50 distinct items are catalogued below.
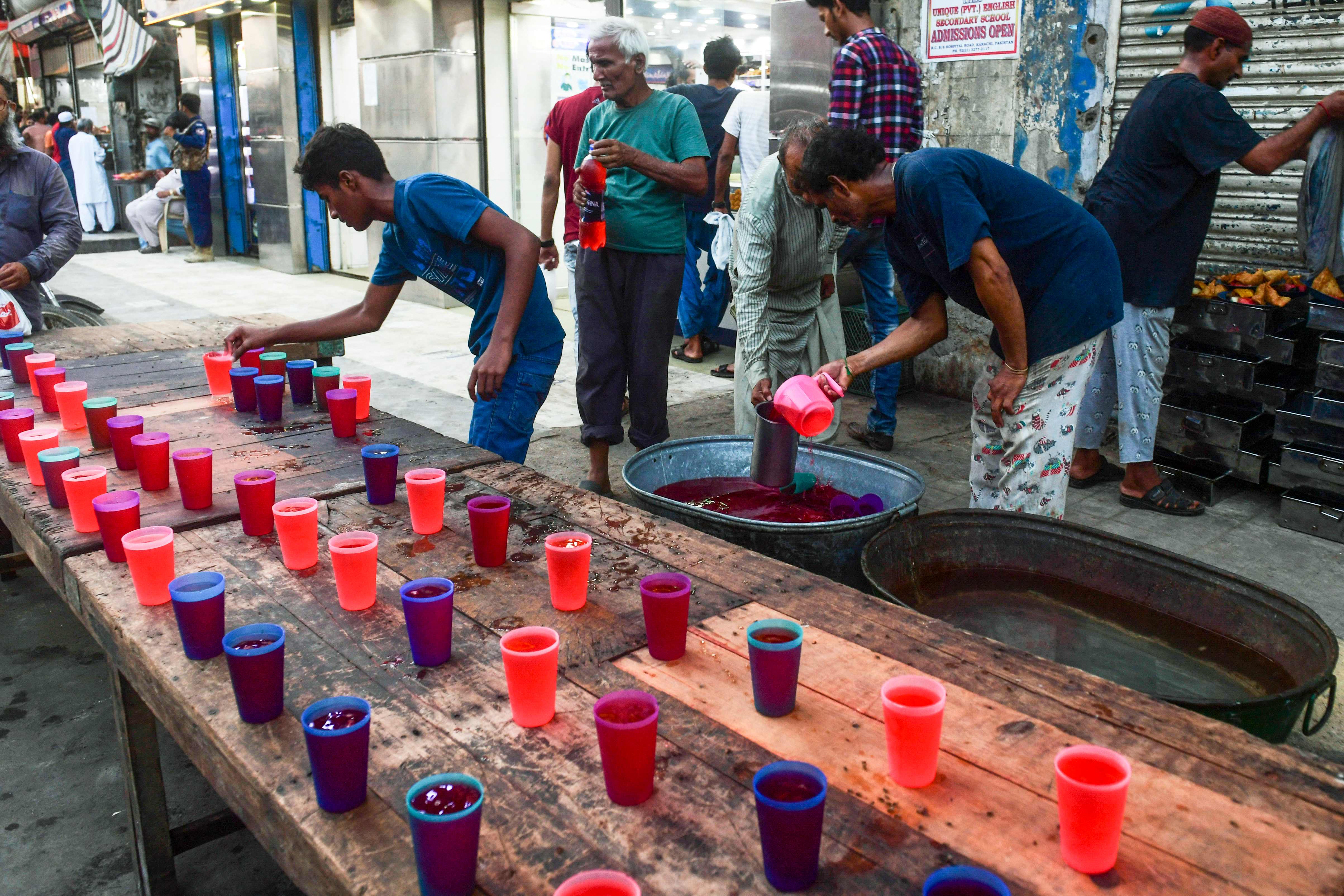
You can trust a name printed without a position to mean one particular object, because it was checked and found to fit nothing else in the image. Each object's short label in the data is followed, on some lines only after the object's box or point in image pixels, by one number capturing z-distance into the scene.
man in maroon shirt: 4.96
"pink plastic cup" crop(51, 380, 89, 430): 2.88
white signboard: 5.41
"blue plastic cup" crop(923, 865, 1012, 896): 1.07
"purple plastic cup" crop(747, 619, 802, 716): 1.45
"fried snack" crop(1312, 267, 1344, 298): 3.91
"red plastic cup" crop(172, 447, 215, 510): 2.29
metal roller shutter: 4.31
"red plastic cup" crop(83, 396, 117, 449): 2.73
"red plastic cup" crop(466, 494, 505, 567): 2.00
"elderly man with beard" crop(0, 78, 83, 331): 4.82
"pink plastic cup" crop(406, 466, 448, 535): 2.18
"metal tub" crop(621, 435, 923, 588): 2.85
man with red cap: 3.88
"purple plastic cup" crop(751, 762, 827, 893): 1.09
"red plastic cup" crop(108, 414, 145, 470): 2.57
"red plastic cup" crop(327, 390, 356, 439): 2.86
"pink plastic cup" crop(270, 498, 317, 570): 1.98
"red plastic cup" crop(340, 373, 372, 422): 3.03
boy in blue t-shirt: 3.02
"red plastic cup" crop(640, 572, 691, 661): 1.63
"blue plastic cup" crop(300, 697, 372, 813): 1.24
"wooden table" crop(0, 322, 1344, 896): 1.19
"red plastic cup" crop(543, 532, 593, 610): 1.81
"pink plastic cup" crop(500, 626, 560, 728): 1.43
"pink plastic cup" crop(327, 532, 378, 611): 1.81
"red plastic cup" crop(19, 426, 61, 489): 2.54
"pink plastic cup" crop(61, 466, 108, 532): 2.17
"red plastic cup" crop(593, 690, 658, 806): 1.25
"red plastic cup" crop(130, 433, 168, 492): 2.40
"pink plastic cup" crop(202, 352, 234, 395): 3.32
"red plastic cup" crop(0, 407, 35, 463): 2.70
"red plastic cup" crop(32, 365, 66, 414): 3.08
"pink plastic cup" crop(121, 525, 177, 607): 1.84
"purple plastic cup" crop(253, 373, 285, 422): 3.02
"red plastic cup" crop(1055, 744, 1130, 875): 1.13
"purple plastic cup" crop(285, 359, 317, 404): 3.22
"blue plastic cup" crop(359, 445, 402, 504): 2.36
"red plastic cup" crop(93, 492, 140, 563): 2.03
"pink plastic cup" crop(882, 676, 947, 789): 1.29
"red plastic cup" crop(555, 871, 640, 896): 1.07
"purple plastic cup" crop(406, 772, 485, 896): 1.09
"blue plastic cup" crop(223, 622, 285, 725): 1.44
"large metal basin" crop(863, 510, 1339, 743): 2.64
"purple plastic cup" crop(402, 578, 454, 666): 1.59
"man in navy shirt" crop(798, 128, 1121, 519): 2.71
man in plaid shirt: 4.52
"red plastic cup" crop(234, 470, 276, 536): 2.16
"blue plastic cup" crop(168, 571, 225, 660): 1.63
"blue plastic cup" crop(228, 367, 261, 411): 3.13
